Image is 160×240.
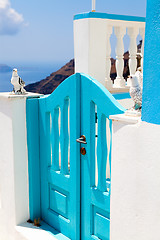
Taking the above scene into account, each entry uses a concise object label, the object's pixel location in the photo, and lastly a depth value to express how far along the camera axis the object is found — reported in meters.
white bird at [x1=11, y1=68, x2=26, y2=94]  3.74
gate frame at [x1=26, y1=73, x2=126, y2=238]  3.71
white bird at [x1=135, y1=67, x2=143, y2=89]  2.47
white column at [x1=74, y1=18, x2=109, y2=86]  4.16
